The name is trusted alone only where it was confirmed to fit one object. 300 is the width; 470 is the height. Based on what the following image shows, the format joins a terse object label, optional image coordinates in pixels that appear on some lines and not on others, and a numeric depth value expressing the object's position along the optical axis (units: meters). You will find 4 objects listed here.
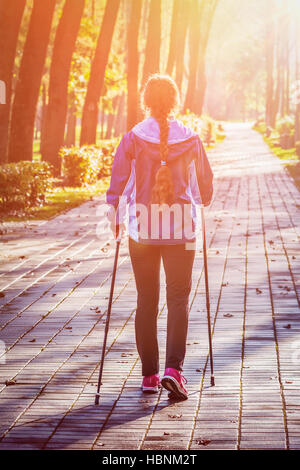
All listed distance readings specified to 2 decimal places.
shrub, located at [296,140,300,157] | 34.06
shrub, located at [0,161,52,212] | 16.41
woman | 5.31
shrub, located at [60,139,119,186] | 22.69
